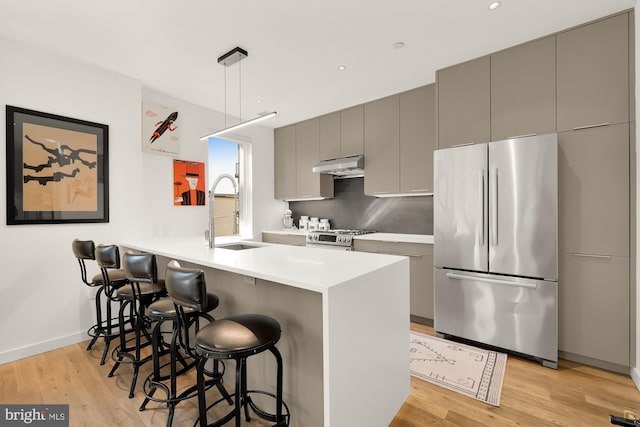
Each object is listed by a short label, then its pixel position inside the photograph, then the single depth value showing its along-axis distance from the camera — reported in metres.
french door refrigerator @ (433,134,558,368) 2.40
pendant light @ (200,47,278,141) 2.67
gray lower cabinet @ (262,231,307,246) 4.48
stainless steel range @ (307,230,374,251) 3.89
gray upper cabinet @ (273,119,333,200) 4.68
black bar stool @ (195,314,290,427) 1.35
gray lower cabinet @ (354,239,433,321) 3.28
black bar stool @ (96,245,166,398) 1.93
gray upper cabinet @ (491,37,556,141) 2.52
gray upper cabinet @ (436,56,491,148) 2.84
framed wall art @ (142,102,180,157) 3.54
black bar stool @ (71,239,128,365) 2.51
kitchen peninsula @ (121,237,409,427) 1.37
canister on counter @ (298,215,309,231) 5.12
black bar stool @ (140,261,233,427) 1.46
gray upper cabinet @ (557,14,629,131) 2.24
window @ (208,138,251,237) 4.37
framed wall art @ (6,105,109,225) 2.57
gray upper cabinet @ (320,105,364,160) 4.18
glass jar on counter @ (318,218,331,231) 4.86
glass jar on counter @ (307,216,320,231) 4.98
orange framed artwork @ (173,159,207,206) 3.86
